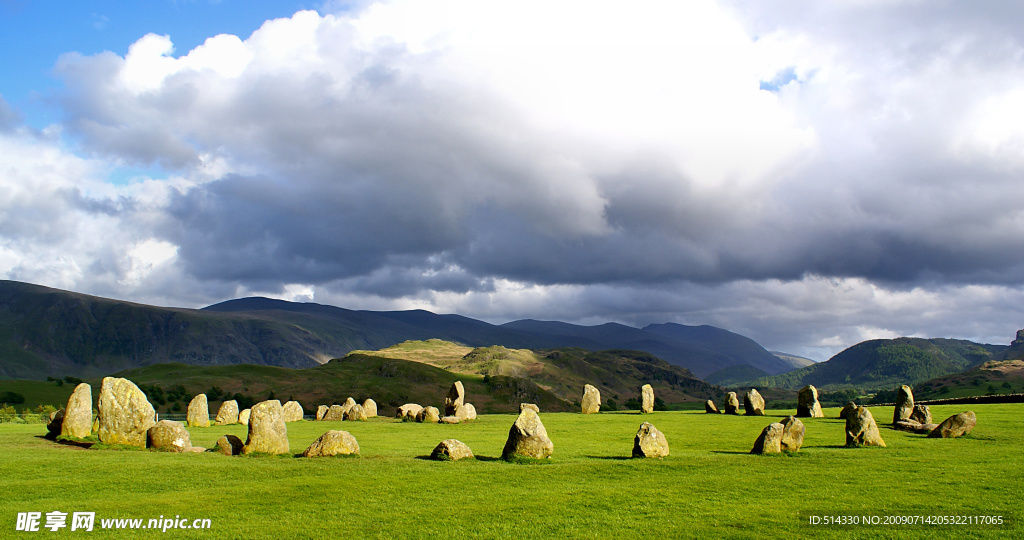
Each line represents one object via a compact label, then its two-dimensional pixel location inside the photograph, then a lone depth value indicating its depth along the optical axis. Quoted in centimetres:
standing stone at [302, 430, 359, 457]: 2575
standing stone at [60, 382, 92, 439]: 3131
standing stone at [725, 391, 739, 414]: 5206
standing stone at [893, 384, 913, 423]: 3778
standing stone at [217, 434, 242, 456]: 2697
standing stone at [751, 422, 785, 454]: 2573
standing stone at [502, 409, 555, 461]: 2464
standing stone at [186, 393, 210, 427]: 4784
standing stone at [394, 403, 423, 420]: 5169
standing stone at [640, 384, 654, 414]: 5794
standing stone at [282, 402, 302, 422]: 5119
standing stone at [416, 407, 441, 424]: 4847
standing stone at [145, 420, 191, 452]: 2775
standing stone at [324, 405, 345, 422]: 5391
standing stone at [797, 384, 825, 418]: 4634
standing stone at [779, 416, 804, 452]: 2591
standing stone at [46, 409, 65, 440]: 3254
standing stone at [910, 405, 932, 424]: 3591
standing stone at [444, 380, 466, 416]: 5388
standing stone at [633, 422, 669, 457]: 2470
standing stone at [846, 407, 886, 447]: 2780
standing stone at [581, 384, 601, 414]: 6053
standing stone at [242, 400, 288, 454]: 2638
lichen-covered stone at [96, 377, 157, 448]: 2864
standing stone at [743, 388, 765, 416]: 4988
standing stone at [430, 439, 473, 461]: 2477
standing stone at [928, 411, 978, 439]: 2991
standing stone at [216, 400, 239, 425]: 5012
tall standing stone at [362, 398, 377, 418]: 5675
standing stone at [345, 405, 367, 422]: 5288
